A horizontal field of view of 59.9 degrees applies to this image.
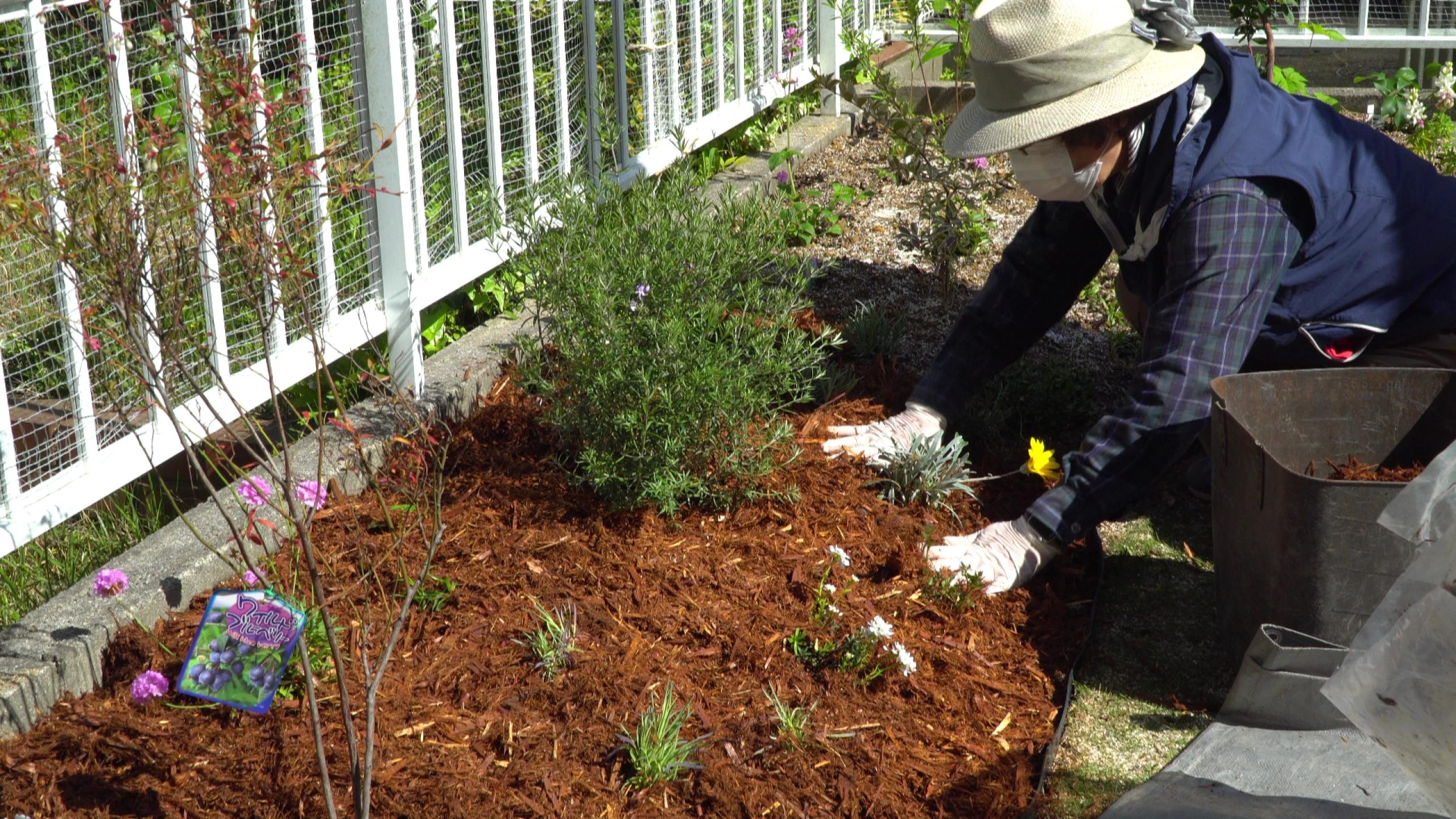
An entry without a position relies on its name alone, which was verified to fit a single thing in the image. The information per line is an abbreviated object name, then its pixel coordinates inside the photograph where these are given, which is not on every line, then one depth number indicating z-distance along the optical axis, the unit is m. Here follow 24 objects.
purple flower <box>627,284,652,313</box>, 3.00
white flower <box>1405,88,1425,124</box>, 6.24
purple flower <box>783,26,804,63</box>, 6.19
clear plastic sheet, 1.62
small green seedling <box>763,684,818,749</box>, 2.35
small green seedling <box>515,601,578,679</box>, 2.51
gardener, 2.76
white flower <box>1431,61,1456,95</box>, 6.36
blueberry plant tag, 2.18
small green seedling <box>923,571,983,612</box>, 2.82
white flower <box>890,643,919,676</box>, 2.57
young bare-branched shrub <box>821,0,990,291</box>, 4.18
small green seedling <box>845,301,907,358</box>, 4.00
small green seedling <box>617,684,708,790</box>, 2.25
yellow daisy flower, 3.23
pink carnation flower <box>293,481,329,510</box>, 2.70
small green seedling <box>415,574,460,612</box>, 2.68
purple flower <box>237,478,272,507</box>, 1.95
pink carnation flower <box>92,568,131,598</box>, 2.41
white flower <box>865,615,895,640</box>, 2.57
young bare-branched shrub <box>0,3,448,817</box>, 1.79
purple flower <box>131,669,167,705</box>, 2.29
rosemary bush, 2.86
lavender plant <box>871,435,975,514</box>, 3.20
